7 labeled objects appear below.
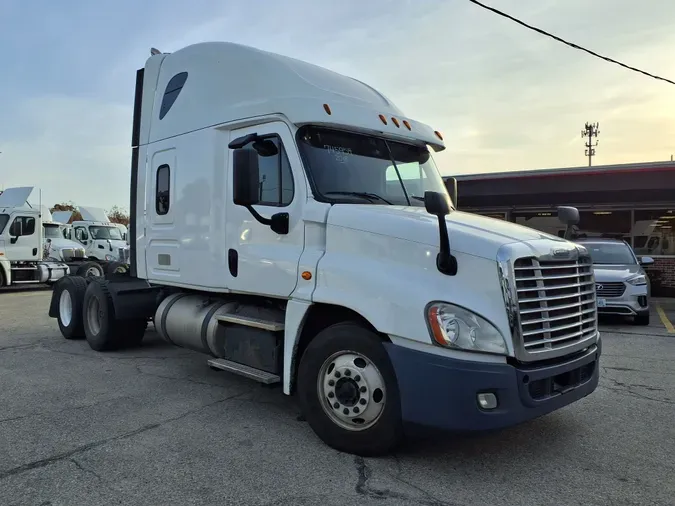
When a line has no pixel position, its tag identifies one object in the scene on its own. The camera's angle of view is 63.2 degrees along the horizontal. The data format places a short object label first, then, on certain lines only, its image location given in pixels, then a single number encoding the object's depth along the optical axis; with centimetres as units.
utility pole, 5444
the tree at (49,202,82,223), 5435
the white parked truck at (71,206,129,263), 2197
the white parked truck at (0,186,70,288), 1681
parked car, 1073
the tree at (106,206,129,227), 5897
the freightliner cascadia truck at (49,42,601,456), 357
